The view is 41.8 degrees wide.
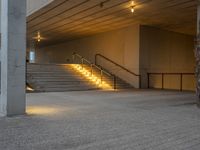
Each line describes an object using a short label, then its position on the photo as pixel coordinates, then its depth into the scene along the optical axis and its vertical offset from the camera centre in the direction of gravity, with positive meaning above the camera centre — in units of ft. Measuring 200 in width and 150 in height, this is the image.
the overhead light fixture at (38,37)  64.45 +9.10
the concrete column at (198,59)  23.39 +1.21
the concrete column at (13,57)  18.08 +1.05
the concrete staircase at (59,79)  40.50 -1.19
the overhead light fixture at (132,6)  33.99 +8.86
